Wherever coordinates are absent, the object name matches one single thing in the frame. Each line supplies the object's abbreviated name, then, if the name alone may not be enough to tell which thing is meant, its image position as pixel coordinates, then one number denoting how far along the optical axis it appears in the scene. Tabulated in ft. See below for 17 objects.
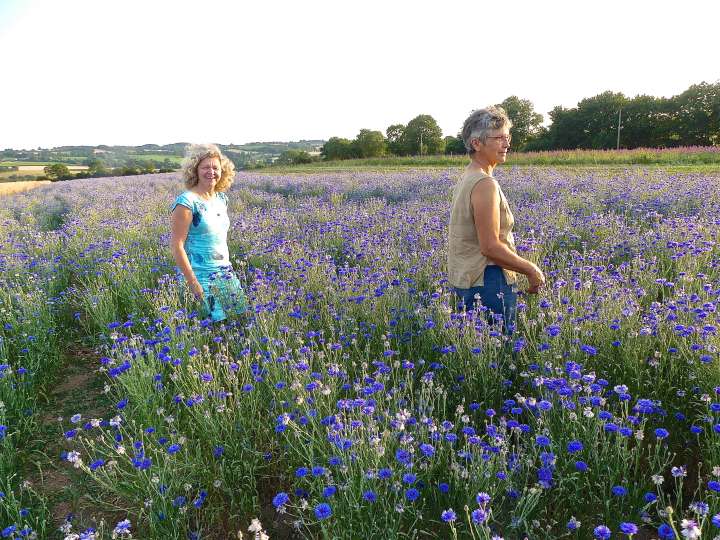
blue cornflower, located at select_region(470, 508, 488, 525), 4.66
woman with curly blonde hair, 12.34
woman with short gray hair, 9.47
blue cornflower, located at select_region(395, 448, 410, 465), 5.76
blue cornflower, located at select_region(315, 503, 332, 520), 5.00
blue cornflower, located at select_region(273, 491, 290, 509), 5.20
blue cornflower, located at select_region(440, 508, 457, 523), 4.85
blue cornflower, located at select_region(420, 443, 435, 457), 5.87
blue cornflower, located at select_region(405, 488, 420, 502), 5.36
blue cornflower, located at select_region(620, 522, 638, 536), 4.43
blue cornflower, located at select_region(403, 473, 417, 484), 5.52
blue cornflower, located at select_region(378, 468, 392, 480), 5.65
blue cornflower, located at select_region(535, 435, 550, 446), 5.91
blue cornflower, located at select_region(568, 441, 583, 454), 5.77
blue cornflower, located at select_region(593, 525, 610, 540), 4.52
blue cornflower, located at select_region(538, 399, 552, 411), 6.40
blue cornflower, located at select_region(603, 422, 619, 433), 5.98
